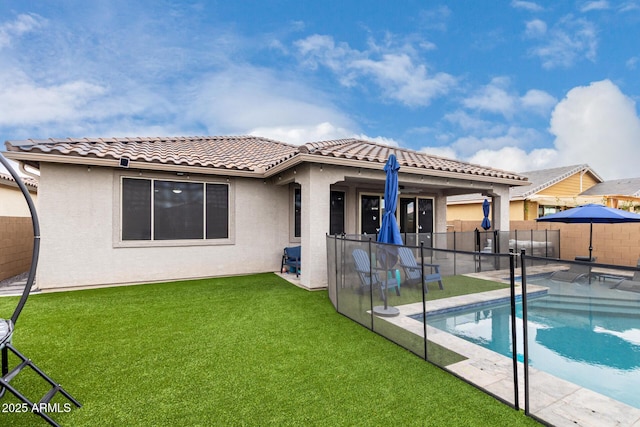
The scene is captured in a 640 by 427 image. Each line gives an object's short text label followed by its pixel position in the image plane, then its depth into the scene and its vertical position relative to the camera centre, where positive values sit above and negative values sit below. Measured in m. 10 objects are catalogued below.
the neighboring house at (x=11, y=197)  12.83 +0.96
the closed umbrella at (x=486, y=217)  13.82 -0.05
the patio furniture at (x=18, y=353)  2.45 -1.07
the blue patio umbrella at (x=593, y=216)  8.59 -0.02
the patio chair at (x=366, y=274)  5.46 -1.02
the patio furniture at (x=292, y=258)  9.43 -1.28
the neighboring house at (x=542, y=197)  16.97 +1.24
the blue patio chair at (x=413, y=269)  5.41 -0.99
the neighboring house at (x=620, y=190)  18.30 +1.88
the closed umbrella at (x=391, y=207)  6.73 +0.21
